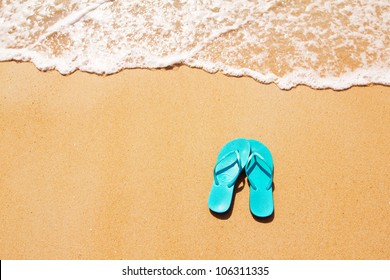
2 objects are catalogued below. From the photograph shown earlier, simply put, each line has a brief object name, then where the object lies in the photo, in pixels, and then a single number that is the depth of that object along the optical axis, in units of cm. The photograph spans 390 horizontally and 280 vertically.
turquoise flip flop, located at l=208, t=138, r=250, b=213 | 243
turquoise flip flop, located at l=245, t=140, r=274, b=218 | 239
